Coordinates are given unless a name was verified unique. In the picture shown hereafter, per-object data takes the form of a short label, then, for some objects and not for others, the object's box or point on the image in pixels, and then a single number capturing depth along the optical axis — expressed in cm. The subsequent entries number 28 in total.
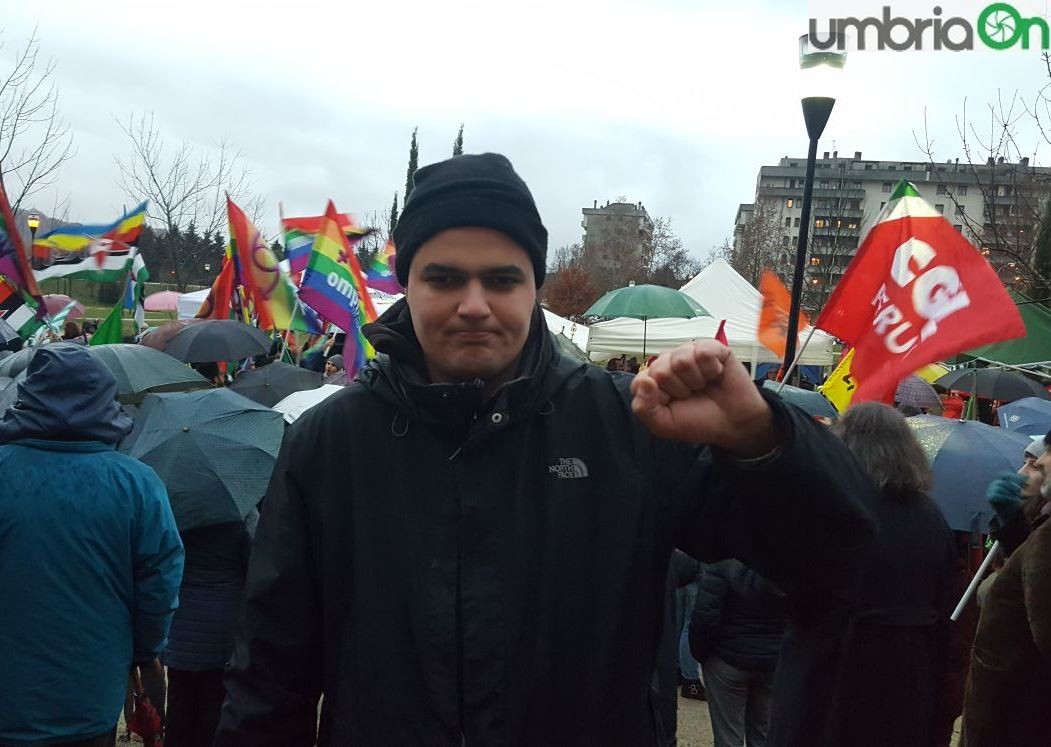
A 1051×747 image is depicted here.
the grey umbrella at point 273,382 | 800
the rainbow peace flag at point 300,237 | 1099
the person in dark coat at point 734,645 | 390
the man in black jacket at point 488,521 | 149
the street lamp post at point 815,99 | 443
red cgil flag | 392
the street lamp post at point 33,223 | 1397
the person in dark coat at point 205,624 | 404
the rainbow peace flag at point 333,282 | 906
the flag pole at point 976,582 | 334
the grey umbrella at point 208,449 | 396
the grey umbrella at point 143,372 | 645
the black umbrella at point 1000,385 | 1035
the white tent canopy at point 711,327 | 1417
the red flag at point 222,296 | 1123
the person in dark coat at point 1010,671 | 247
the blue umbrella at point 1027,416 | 682
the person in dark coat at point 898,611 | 321
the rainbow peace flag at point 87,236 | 964
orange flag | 652
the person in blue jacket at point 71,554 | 308
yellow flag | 723
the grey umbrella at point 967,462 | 451
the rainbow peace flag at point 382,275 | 1680
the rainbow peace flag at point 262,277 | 998
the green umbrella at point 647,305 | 1224
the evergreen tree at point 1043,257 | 1070
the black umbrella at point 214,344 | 884
